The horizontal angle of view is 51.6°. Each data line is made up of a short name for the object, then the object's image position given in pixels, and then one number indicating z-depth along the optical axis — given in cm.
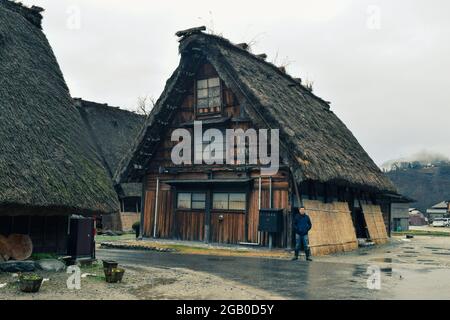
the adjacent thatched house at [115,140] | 3194
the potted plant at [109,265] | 988
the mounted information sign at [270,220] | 1736
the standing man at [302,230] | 1549
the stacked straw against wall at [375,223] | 2400
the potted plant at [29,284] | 834
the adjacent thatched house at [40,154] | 1084
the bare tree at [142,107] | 5097
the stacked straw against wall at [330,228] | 1755
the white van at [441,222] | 6878
